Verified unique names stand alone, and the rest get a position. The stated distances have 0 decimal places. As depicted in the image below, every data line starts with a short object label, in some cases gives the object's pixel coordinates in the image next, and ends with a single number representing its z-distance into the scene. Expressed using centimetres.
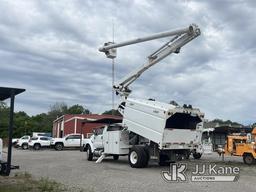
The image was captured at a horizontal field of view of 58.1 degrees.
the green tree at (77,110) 6973
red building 3425
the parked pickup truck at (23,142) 2605
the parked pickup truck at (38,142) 2473
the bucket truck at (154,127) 1037
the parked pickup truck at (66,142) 2426
